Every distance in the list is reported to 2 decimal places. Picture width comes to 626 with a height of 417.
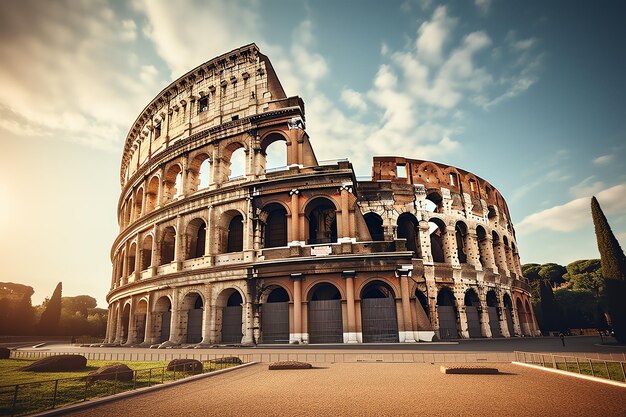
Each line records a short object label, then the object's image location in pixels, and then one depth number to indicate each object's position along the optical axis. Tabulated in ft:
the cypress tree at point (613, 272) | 67.21
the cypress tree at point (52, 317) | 157.07
